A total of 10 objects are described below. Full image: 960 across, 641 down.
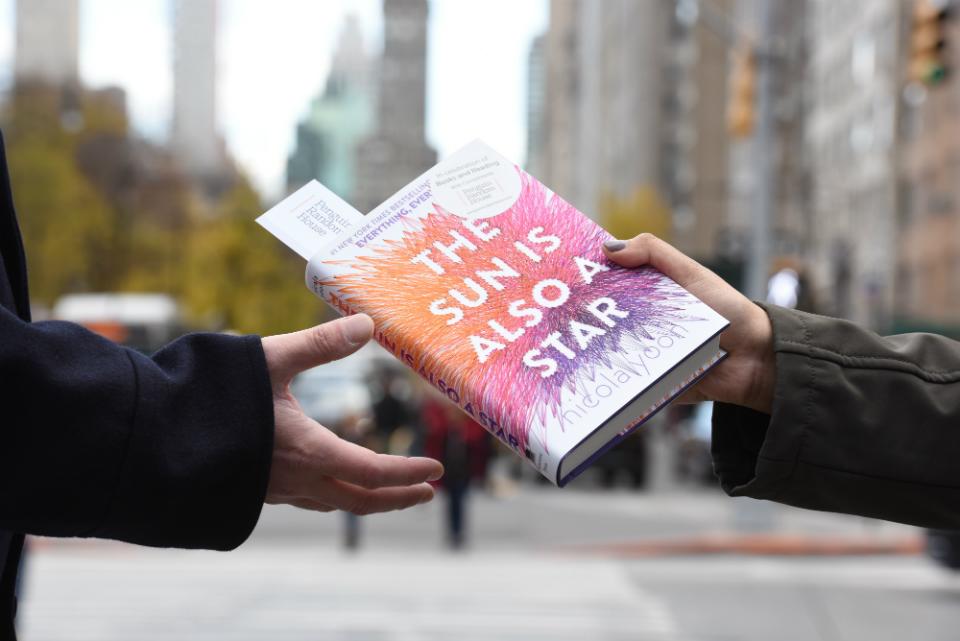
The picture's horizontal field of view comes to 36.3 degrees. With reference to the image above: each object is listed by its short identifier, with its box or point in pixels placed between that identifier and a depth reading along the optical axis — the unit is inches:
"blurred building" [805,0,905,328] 1831.9
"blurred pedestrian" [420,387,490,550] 677.9
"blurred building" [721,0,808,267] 2086.6
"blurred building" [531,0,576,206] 4554.6
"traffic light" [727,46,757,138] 698.8
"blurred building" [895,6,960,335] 1643.7
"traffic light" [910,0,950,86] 579.2
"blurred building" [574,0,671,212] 3046.3
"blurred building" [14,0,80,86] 4008.4
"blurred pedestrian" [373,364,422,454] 983.0
